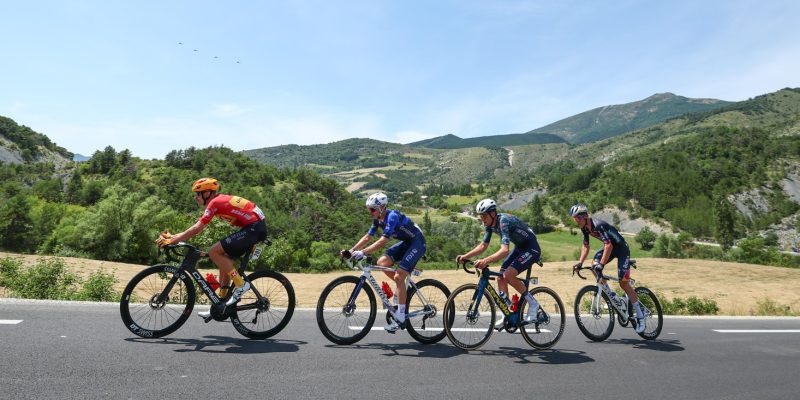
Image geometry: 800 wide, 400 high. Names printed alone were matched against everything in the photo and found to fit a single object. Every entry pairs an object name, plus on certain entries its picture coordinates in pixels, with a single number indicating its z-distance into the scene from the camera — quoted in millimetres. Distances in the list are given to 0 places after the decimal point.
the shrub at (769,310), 14469
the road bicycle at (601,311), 7879
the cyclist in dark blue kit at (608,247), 8055
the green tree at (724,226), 100188
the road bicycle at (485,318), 6713
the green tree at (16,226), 43656
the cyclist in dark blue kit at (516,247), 6922
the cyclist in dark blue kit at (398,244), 6719
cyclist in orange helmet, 6355
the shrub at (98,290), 10258
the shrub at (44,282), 10375
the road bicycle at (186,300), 6312
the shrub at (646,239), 110125
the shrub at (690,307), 13922
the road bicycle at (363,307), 6598
